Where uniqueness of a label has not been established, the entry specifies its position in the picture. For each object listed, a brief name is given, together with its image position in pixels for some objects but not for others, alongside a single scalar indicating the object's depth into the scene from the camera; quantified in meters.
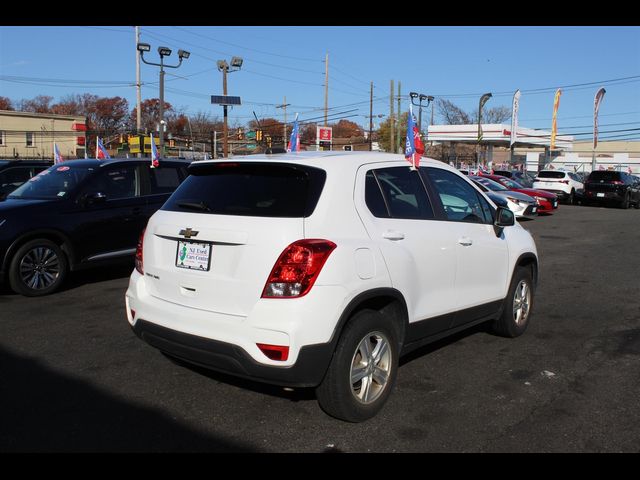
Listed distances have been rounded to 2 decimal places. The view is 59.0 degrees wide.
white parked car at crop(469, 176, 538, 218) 18.55
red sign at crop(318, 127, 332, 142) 40.66
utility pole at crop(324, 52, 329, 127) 50.48
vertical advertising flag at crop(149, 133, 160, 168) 8.66
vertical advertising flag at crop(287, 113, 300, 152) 10.35
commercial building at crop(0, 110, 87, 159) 54.72
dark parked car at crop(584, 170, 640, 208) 25.95
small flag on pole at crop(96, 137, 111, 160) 12.97
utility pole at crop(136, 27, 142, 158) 39.24
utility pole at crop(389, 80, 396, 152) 49.44
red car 21.11
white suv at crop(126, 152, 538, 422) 3.39
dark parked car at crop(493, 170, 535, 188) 28.15
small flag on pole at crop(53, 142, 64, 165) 12.45
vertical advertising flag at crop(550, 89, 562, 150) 42.53
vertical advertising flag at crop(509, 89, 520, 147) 40.84
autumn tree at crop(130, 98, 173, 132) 87.34
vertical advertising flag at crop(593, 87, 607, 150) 44.12
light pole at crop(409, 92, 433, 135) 40.78
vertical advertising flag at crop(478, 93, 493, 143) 37.08
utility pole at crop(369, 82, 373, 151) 54.85
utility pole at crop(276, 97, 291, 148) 67.25
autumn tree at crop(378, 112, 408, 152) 80.86
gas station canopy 47.62
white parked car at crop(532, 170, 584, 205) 27.88
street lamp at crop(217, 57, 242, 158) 28.88
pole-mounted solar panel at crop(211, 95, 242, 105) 26.14
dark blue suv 7.19
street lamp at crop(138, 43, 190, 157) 26.98
